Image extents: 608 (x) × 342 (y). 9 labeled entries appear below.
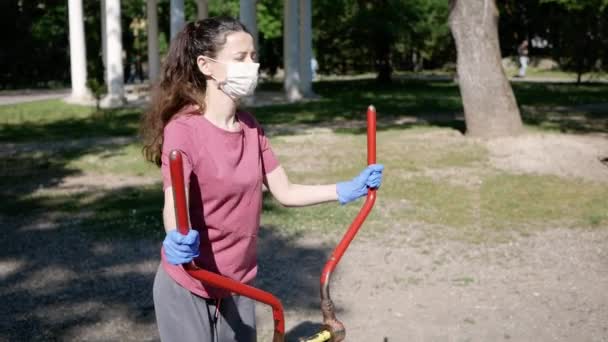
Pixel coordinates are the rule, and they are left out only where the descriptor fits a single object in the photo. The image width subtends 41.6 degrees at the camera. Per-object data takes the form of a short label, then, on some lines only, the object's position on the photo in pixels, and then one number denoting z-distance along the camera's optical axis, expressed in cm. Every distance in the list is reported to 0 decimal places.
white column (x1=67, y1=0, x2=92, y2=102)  2311
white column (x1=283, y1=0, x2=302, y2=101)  2375
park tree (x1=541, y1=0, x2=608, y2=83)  2769
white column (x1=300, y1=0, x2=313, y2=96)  2433
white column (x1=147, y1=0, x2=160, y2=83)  2641
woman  286
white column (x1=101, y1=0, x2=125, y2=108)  2230
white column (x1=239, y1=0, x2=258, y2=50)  2045
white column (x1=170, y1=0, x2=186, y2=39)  2167
